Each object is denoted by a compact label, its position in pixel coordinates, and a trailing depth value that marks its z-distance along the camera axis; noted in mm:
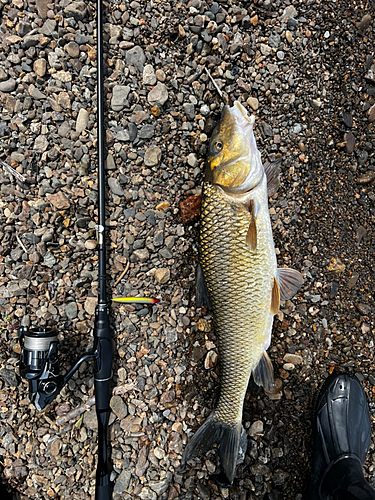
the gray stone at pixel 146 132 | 568
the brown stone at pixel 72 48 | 556
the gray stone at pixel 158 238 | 573
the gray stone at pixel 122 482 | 564
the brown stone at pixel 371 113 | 597
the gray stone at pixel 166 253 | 575
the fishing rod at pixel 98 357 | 509
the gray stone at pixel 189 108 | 571
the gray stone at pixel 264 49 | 578
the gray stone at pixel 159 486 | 566
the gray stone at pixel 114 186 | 569
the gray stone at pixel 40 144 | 563
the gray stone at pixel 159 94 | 565
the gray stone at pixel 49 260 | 568
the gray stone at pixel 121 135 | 567
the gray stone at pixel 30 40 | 552
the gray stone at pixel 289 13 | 579
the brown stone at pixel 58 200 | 566
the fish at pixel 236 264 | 517
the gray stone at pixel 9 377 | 561
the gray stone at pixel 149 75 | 564
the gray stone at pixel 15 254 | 567
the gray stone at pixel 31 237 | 569
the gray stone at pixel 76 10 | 552
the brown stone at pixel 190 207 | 574
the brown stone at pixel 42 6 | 553
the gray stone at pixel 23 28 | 552
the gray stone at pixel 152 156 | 570
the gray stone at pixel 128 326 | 572
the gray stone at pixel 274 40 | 578
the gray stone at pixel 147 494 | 566
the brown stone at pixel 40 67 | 556
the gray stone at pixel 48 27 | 554
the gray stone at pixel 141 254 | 574
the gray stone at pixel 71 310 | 569
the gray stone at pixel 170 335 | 574
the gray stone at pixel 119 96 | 562
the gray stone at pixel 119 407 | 568
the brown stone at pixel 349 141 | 589
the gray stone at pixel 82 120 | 562
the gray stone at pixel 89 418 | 569
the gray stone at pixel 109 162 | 567
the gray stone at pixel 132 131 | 568
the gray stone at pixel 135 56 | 563
